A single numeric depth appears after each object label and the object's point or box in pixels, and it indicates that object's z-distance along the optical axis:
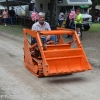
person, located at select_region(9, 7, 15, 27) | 27.28
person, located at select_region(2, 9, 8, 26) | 27.23
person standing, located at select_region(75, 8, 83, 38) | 15.74
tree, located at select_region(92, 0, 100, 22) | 37.78
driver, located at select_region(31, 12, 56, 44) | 8.01
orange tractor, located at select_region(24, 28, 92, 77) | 7.02
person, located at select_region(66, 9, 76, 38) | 16.76
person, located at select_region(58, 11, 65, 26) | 23.12
